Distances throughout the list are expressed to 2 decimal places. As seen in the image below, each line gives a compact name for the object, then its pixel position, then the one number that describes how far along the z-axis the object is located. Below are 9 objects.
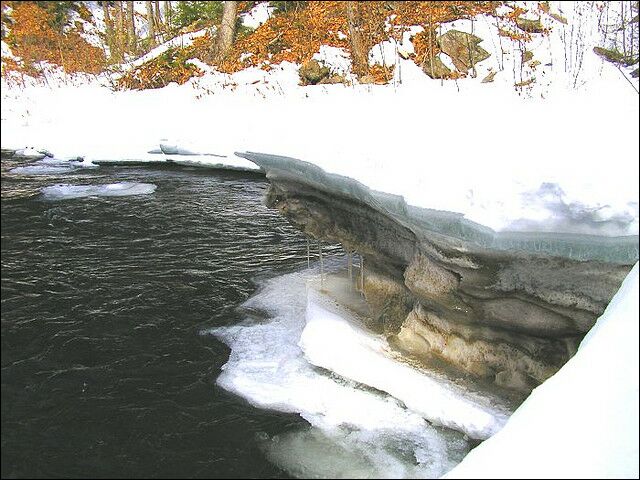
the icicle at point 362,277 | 6.69
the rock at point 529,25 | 8.61
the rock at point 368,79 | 10.42
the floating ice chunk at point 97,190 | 9.45
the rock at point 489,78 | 8.97
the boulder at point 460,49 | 10.23
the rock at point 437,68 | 10.86
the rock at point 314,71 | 13.80
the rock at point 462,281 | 4.08
